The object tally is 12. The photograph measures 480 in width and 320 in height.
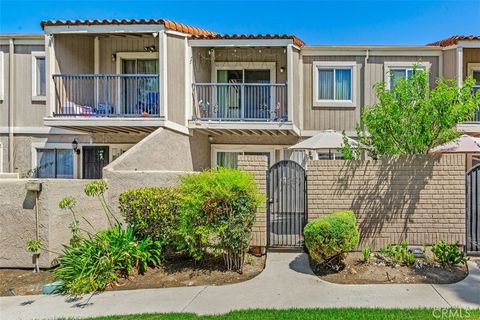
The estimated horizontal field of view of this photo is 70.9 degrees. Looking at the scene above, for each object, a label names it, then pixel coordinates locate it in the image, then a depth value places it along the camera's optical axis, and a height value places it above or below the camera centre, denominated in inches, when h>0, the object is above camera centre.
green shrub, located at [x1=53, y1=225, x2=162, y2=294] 244.5 -77.2
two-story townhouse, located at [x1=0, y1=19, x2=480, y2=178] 461.4 +103.6
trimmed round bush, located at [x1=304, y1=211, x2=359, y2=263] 243.7 -56.3
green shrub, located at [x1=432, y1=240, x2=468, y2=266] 266.2 -75.6
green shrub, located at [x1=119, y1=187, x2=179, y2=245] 272.5 -42.7
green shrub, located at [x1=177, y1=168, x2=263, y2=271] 256.5 -40.5
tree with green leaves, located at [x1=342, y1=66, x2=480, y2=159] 291.6 +40.8
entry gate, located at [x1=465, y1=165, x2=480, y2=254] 295.9 -47.2
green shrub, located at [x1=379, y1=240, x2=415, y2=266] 267.7 -76.3
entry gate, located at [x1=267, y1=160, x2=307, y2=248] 315.0 -42.3
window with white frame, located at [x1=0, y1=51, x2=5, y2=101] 528.1 +127.7
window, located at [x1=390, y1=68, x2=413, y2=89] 527.8 +137.9
